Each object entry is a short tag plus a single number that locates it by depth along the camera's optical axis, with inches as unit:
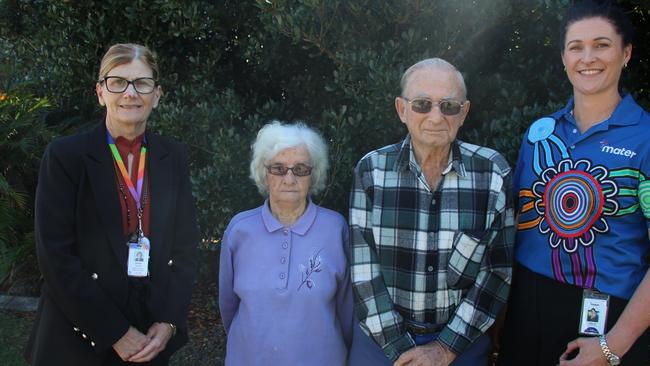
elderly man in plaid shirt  108.1
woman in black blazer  106.7
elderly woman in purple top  116.9
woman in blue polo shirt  99.3
